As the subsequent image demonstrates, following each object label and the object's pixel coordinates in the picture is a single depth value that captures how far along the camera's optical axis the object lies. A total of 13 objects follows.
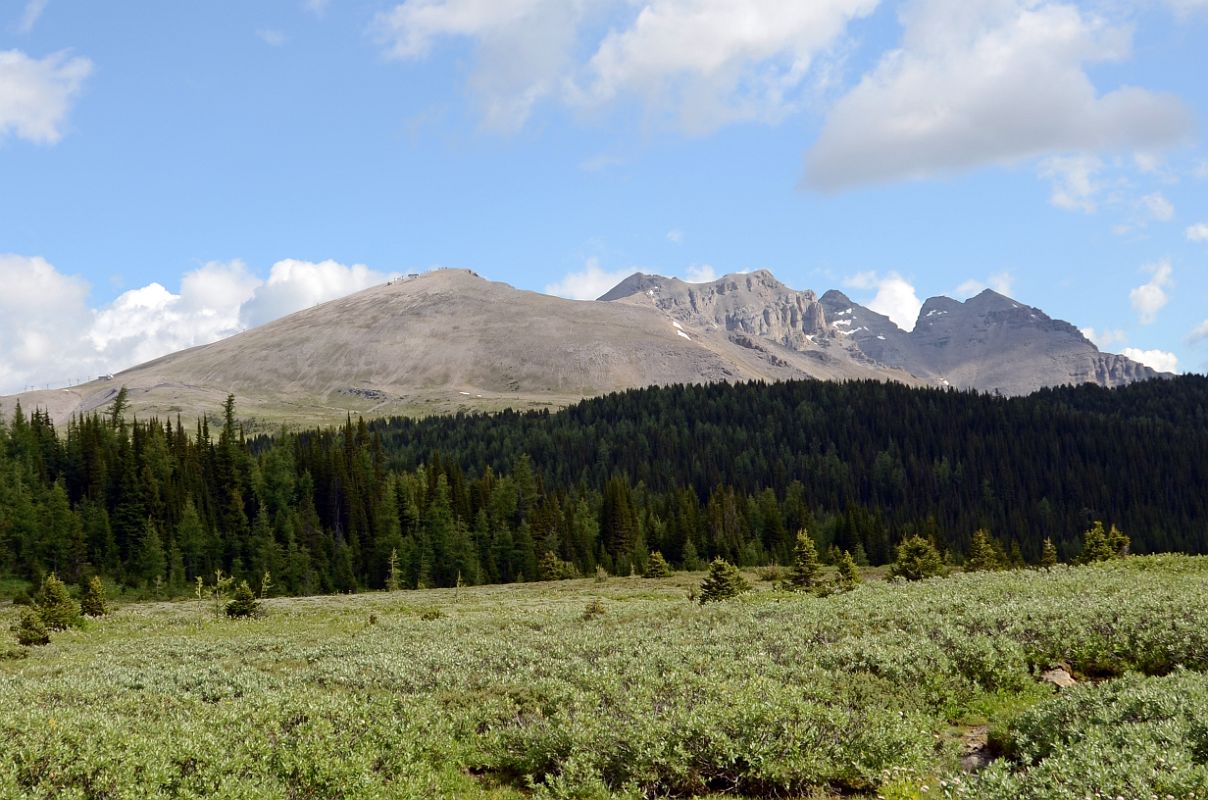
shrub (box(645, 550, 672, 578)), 102.31
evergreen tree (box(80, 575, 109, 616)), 62.91
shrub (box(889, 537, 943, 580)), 69.19
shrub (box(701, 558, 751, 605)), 58.12
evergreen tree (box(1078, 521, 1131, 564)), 70.56
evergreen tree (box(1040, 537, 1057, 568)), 74.39
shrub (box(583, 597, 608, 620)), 44.16
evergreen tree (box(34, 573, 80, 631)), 51.53
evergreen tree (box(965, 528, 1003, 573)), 78.06
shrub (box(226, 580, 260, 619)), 60.91
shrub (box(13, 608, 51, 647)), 44.30
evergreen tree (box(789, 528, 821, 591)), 69.94
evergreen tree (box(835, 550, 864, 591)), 62.09
